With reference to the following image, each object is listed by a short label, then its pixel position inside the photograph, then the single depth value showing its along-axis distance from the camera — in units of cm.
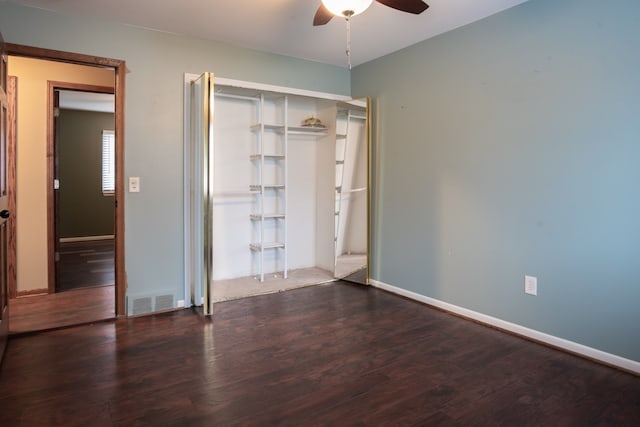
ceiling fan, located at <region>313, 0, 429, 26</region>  226
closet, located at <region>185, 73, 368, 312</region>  428
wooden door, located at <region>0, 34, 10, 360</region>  251
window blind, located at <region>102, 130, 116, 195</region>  741
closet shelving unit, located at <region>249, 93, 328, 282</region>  439
